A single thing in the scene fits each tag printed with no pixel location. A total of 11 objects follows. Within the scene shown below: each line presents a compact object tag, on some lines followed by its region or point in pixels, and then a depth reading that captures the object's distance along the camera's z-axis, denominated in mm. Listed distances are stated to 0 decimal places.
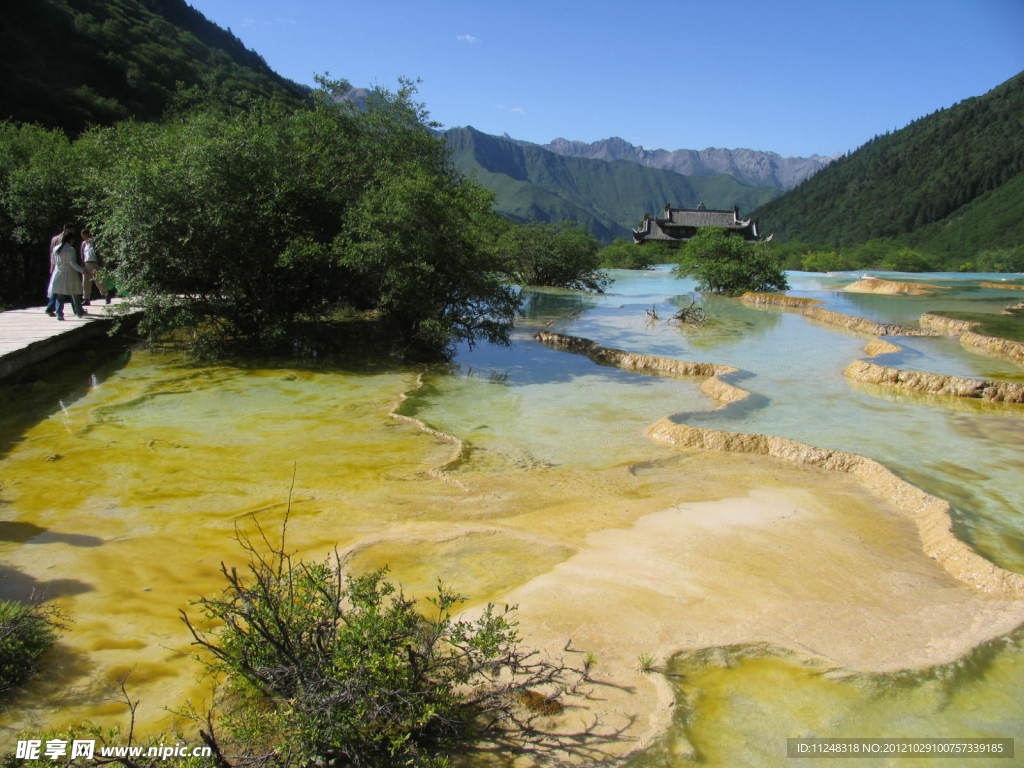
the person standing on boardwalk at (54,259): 11250
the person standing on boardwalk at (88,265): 12359
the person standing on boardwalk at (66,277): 11094
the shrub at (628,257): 55812
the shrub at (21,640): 3213
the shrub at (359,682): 2637
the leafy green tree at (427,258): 11531
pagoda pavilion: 72562
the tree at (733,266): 31234
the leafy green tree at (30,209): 13391
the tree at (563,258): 30312
